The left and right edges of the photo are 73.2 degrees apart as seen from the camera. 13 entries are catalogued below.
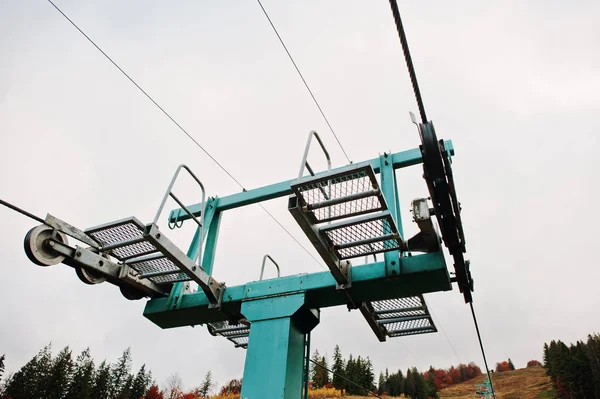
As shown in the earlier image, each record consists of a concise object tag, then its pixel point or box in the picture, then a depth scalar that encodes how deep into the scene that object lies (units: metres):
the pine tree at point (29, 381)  57.75
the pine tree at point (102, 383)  62.94
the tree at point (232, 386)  88.07
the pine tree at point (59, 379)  57.12
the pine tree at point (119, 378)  69.25
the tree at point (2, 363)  59.64
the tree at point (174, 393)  89.42
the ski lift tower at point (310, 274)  4.23
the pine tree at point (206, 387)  89.01
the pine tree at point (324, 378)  77.25
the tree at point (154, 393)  83.44
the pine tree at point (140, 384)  70.31
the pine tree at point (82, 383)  57.94
